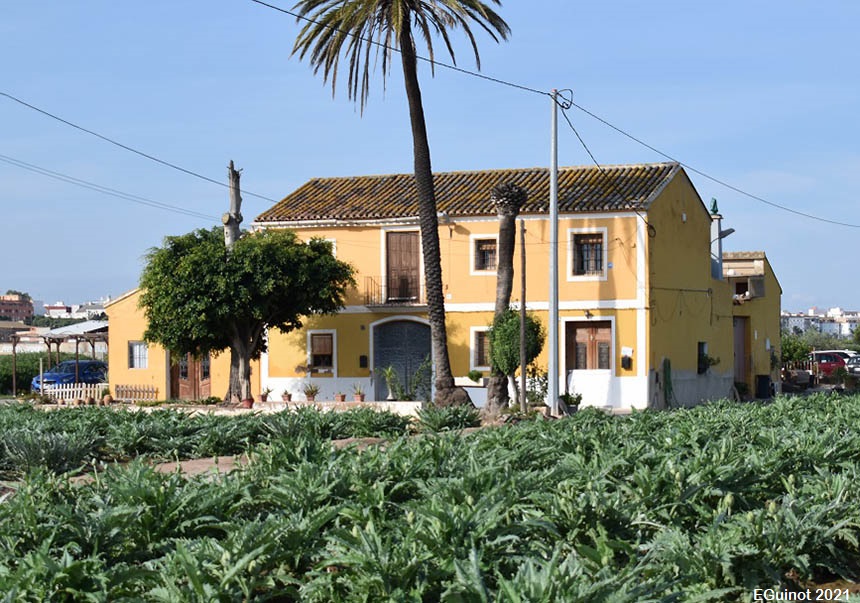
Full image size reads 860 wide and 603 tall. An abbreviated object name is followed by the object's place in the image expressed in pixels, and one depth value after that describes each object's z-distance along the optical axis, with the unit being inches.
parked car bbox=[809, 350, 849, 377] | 2265.7
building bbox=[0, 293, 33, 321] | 6953.7
